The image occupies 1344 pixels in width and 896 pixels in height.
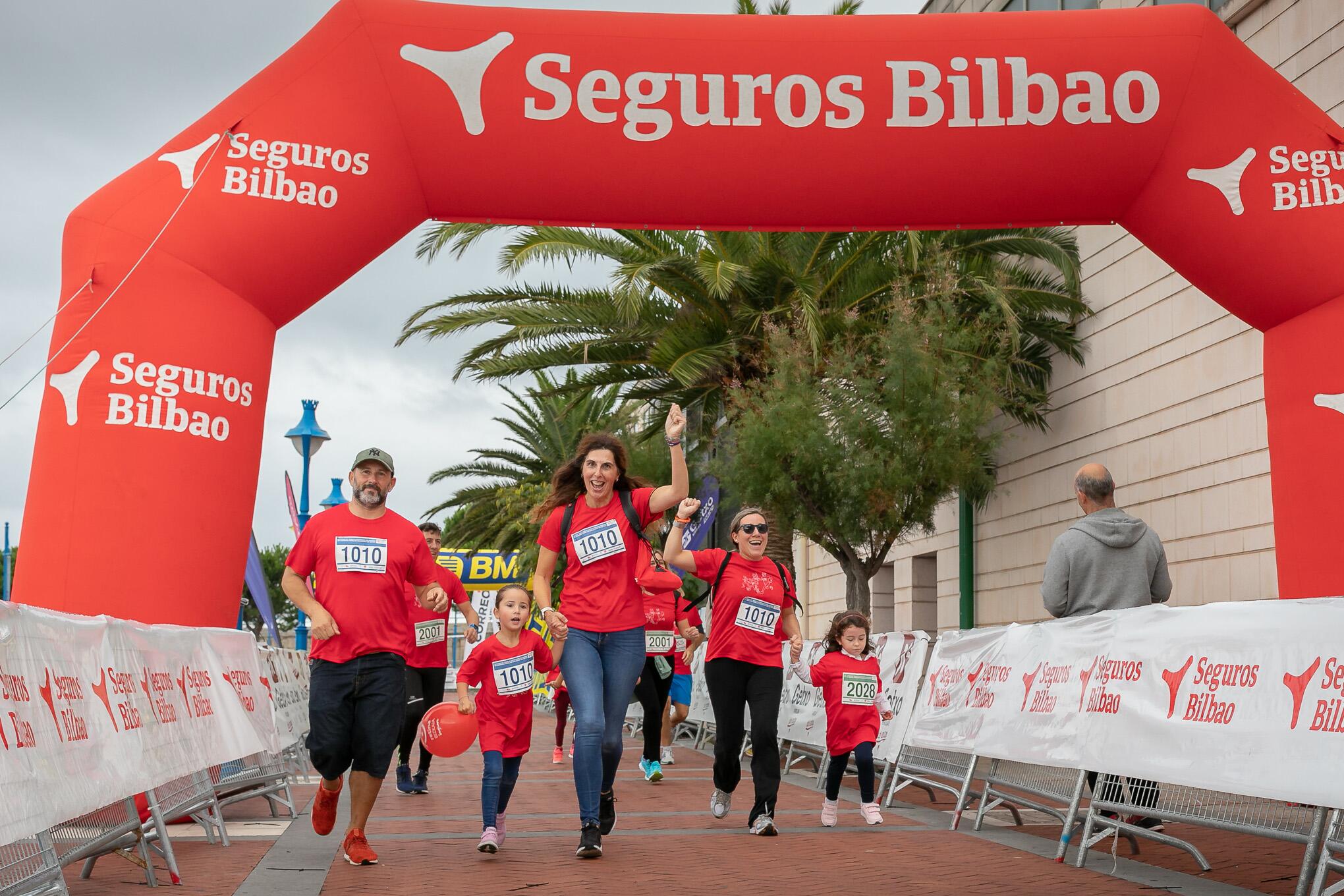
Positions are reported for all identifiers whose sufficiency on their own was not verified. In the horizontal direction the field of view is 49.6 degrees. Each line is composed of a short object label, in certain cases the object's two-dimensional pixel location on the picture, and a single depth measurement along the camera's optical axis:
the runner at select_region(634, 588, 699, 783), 12.23
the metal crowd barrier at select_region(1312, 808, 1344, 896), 5.14
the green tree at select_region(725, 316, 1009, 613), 17.38
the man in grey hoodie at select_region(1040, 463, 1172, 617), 8.05
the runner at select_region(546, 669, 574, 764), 14.77
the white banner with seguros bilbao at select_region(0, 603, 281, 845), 4.95
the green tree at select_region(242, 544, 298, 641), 98.06
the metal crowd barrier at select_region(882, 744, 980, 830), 8.55
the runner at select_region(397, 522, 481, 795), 10.45
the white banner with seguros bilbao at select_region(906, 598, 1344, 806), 5.36
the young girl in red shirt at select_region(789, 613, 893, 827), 8.91
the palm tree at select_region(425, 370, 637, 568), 34.53
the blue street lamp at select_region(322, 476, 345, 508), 31.72
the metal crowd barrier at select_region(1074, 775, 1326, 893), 5.50
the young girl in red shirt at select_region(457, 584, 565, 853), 7.52
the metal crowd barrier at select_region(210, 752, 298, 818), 8.45
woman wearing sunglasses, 8.20
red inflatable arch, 9.41
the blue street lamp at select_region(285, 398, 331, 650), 22.14
